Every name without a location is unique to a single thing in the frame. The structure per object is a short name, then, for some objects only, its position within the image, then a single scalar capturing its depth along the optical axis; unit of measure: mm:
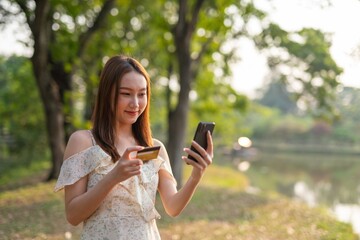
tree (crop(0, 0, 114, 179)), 11117
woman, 2246
